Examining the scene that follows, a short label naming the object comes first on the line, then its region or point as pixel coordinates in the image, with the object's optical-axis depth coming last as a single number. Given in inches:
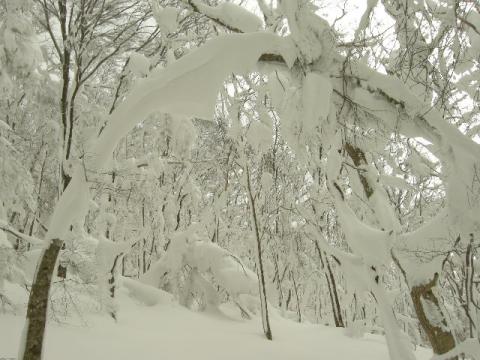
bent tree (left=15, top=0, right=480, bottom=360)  133.6
